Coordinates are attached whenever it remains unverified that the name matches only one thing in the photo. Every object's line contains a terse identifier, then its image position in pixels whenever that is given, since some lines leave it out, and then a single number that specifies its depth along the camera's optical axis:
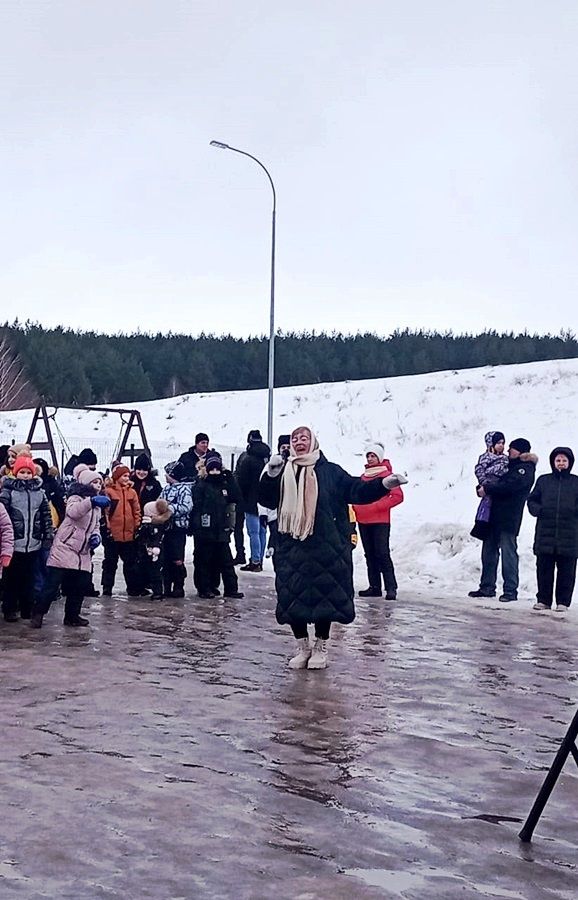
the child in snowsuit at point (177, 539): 14.49
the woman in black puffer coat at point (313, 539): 9.68
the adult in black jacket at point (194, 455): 16.22
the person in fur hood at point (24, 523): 11.90
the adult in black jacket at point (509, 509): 15.01
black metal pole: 5.42
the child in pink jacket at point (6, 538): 11.50
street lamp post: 25.69
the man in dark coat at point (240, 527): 17.31
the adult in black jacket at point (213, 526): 14.34
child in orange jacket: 14.32
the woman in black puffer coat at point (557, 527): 13.88
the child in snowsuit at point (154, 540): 14.24
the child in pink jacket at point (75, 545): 11.91
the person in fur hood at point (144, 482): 14.97
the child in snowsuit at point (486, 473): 15.19
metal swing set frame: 22.58
